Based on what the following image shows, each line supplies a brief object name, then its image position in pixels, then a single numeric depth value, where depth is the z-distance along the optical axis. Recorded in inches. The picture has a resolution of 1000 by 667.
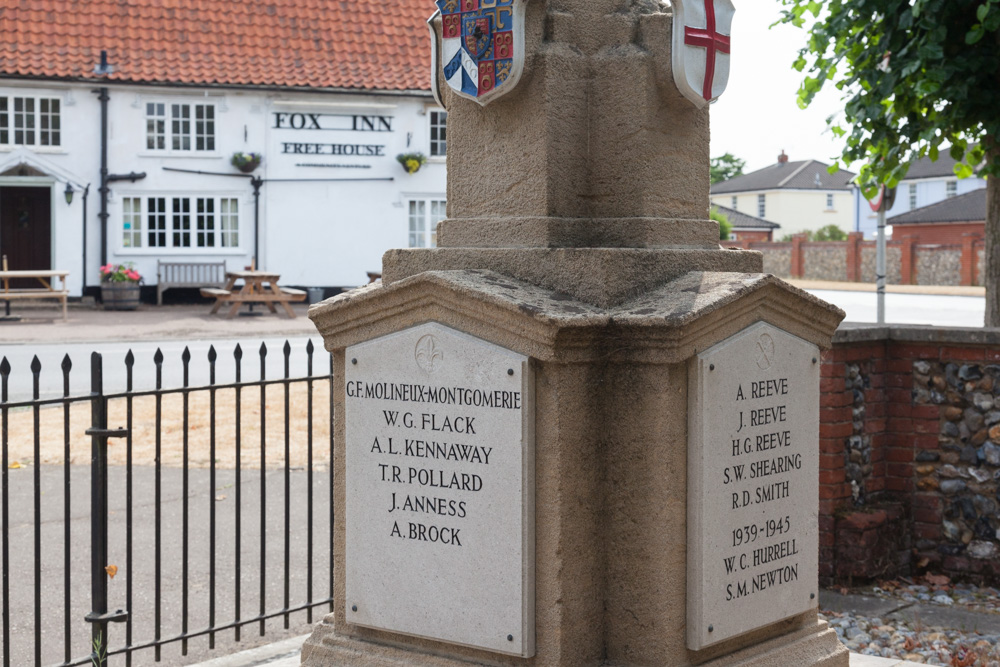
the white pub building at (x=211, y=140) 1033.5
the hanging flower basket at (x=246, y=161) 1063.0
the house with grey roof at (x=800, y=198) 3245.6
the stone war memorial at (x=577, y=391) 128.0
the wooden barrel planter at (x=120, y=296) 989.8
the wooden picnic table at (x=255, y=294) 914.7
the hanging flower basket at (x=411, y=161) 1093.8
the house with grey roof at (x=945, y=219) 2073.1
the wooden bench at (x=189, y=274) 1057.7
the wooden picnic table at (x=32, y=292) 847.2
